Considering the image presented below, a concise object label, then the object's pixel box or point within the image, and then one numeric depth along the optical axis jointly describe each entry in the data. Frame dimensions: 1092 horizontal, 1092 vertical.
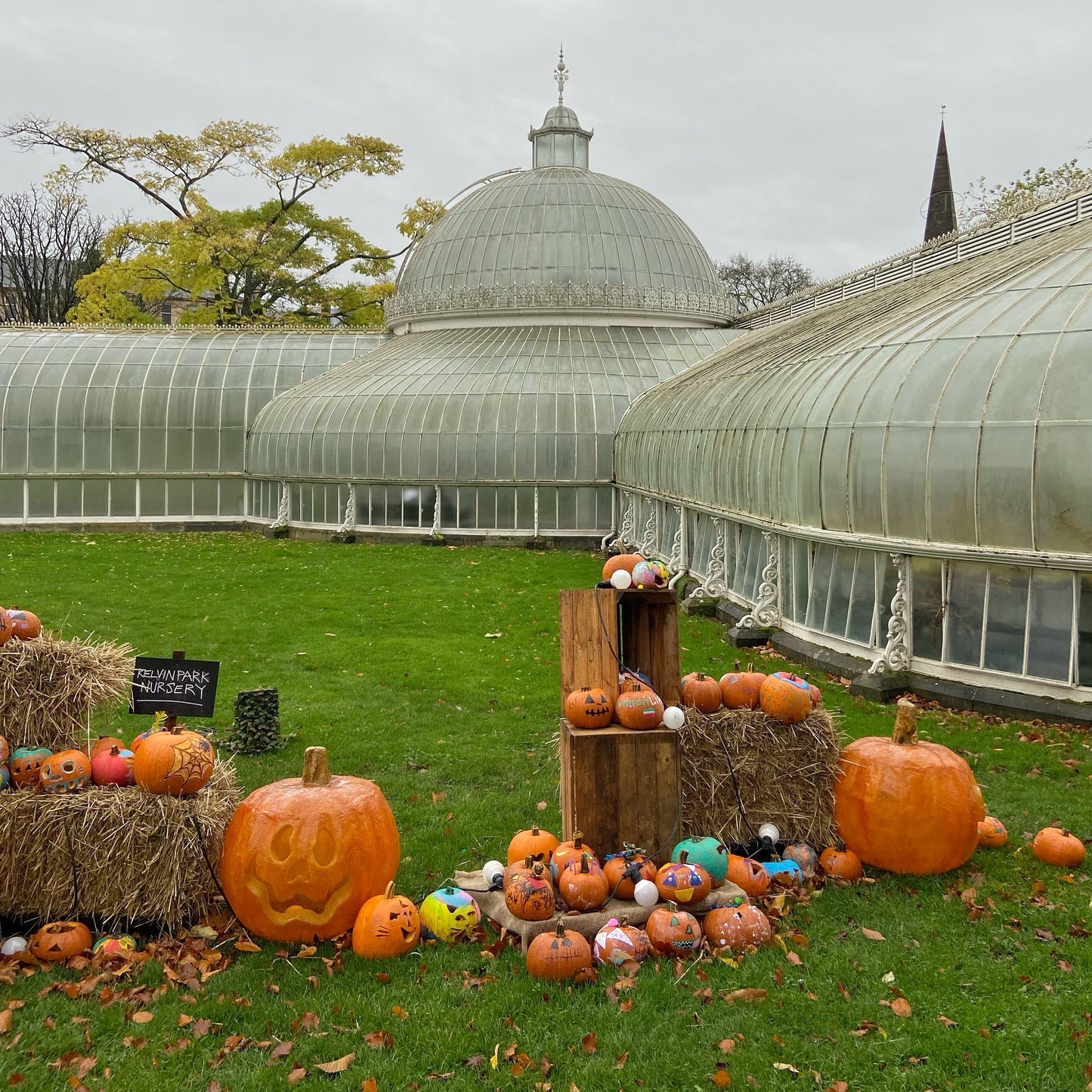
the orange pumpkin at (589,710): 7.15
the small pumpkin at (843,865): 7.23
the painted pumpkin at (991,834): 7.71
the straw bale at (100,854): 6.43
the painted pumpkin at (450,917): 6.47
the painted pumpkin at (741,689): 7.52
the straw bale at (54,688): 7.24
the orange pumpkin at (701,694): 7.49
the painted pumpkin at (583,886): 6.36
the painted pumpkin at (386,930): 6.24
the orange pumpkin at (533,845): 7.03
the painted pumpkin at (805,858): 7.22
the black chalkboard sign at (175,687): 6.95
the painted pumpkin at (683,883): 6.37
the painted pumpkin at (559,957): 5.96
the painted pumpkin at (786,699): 7.41
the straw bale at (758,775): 7.44
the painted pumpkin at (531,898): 6.25
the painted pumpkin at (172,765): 6.50
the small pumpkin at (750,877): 6.86
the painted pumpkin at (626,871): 6.56
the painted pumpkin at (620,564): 7.78
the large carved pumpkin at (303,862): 6.44
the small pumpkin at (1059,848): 7.33
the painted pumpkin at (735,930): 6.25
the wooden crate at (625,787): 7.01
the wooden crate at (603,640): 7.44
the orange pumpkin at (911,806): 7.14
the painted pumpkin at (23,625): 7.35
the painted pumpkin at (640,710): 7.07
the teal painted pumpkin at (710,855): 6.60
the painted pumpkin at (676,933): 6.16
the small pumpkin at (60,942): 6.22
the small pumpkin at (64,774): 6.64
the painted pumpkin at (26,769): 6.85
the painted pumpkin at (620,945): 6.11
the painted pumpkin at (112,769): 6.76
